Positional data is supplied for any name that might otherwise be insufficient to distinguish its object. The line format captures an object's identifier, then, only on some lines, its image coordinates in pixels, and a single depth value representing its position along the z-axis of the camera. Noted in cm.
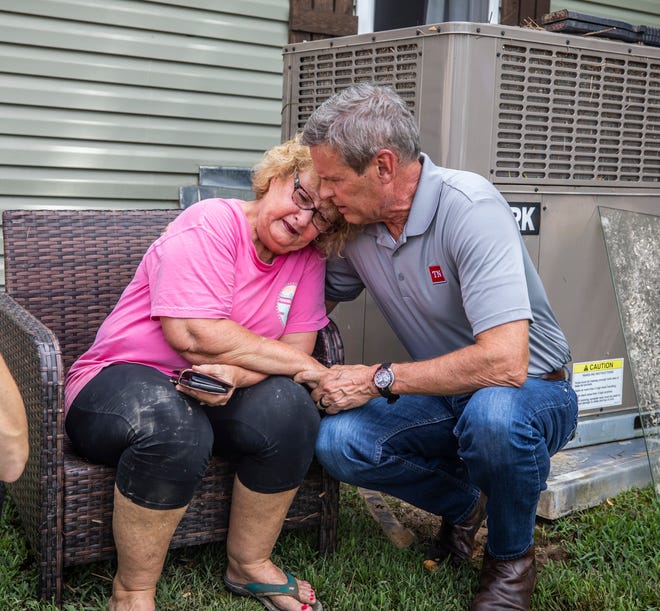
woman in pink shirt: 224
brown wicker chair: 225
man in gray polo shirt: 234
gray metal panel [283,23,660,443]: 286
